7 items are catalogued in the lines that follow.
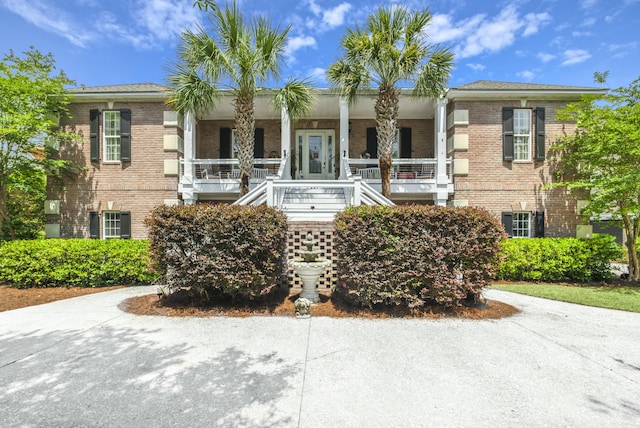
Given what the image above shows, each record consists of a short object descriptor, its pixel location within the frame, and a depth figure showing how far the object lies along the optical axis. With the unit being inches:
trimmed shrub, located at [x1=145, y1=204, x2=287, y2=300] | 227.3
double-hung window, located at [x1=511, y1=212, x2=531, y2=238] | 440.8
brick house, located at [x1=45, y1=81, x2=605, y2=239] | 432.5
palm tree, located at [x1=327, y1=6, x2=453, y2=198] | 347.9
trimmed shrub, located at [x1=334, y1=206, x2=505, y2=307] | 226.2
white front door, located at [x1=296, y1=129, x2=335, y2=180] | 549.0
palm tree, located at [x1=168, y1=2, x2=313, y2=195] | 338.6
